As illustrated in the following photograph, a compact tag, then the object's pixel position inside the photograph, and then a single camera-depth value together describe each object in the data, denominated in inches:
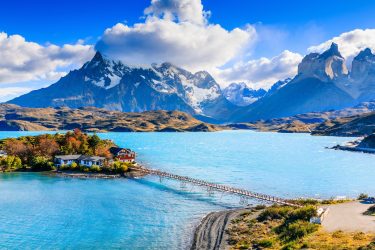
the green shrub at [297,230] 2020.2
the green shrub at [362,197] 3206.0
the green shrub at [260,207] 2947.8
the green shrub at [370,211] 2541.8
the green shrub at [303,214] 2356.1
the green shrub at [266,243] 1936.8
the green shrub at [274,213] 2544.3
